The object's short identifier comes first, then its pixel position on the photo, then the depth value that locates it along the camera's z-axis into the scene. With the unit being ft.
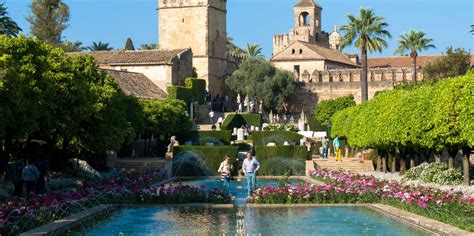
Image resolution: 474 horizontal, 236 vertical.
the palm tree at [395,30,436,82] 251.39
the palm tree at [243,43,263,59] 378.73
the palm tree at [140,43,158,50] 350.64
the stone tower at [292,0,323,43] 349.41
